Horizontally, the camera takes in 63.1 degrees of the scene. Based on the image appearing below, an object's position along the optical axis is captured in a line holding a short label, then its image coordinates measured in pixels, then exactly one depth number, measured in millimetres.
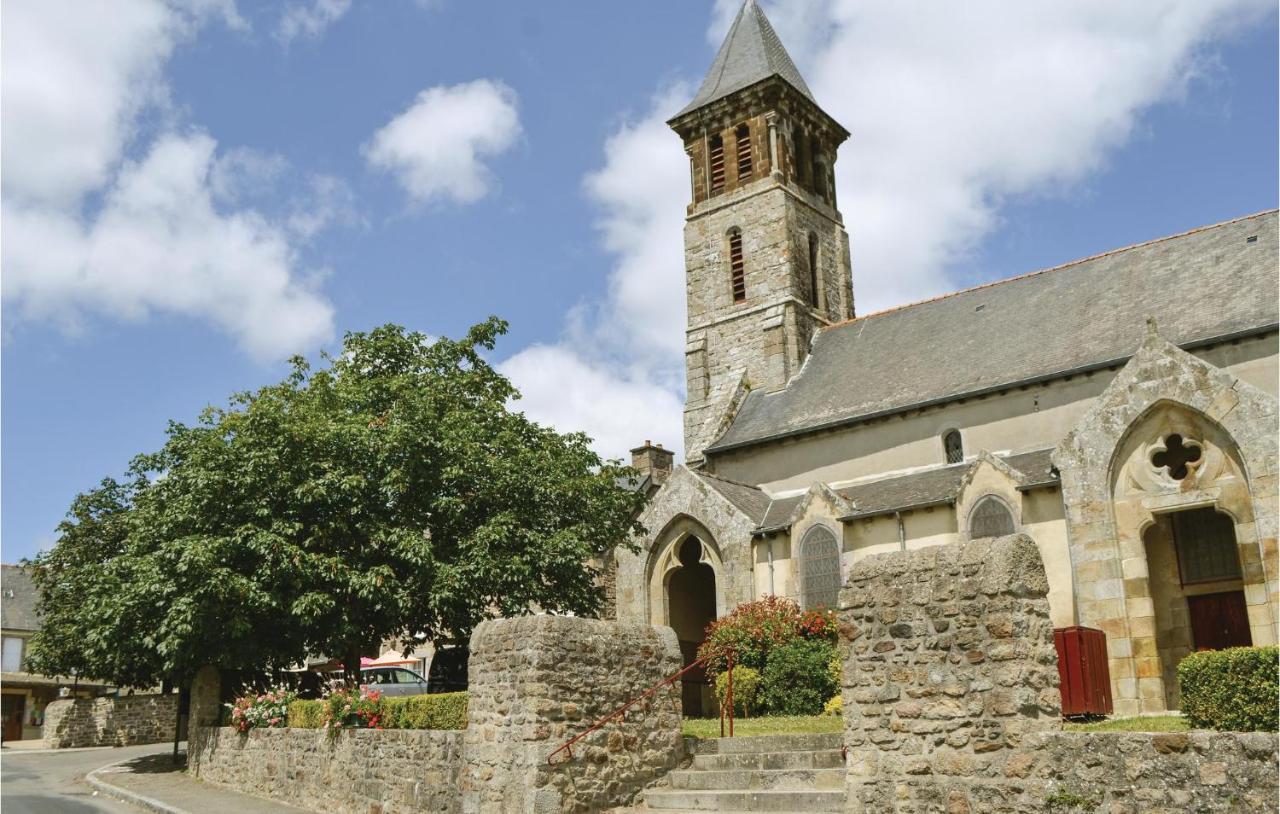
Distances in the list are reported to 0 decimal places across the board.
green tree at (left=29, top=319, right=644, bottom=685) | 17047
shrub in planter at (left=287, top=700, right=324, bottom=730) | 15168
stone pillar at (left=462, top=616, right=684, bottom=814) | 10672
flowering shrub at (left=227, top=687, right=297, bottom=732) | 16688
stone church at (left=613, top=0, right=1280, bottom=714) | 17125
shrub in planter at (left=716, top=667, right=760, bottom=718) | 18781
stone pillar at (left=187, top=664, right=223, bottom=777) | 18938
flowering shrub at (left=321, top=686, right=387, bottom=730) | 14180
